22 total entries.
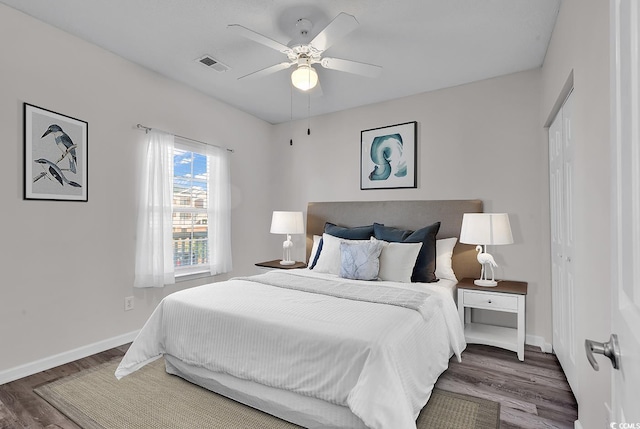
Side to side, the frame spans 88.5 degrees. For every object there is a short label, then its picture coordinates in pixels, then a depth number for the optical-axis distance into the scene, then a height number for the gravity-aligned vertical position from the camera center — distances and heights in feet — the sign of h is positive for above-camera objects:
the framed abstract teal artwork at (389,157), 12.51 +2.27
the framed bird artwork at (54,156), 8.20 +1.58
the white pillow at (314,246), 12.69 -1.32
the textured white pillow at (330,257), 11.25 -1.50
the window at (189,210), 12.26 +0.18
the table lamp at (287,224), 13.62 -0.40
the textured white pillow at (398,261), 9.87 -1.45
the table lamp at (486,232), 9.53 -0.54
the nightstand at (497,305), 9.15 -2.64
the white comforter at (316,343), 5.31 -2.52
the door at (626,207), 2.00 +0.04
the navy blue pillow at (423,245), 10.03 -0.99
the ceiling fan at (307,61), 7.47 +3.89
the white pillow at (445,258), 10.71 -1.47
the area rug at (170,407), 6.27 -3.97
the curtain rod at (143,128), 10.65 +2.87
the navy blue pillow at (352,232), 12.02 -0.67
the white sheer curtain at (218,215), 13.32 -0.01
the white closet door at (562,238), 7.33 -0.62
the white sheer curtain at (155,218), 10.61 -0.11
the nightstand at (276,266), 13.28 -2.12
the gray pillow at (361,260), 9.86 -1.42
